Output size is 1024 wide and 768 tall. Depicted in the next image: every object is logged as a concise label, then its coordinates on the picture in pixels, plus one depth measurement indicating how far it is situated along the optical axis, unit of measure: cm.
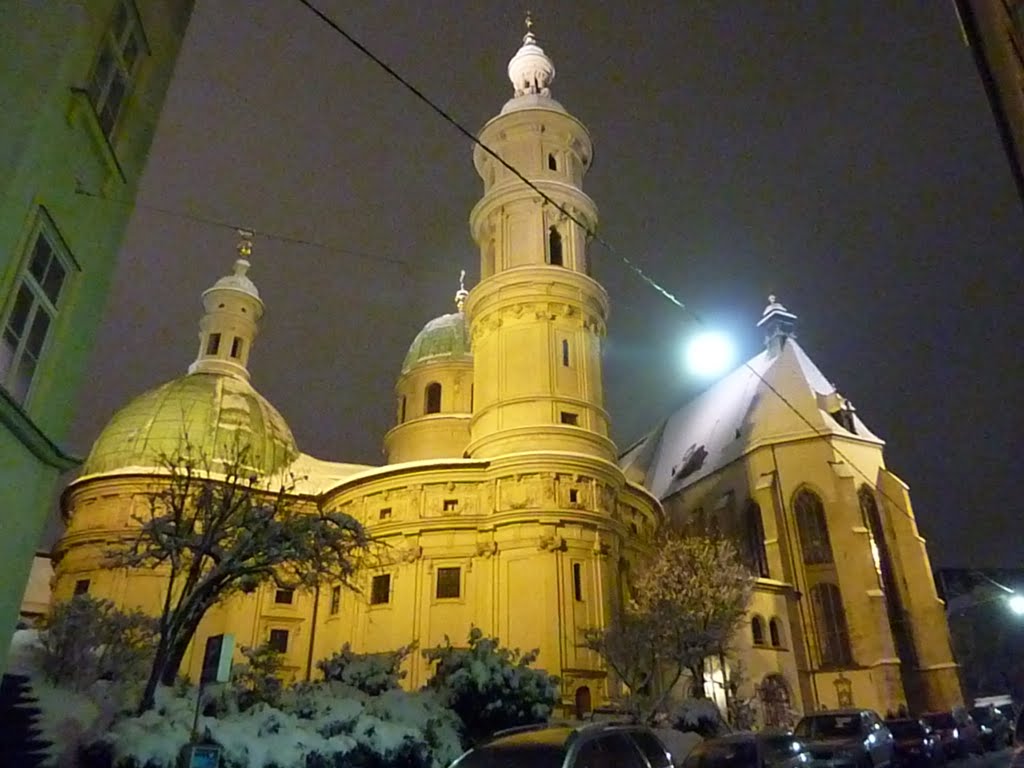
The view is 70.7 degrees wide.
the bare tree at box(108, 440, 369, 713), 1537
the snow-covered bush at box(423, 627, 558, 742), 1634
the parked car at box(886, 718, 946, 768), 1814
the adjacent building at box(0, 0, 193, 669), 815
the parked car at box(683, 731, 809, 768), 1078
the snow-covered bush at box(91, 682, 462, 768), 1104
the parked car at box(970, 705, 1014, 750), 2430
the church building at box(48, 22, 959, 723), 2580
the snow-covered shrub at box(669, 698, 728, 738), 2081
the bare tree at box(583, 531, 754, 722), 2202
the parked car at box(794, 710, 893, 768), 1397
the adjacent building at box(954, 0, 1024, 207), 903
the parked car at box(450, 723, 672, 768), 710
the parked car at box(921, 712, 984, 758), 2058
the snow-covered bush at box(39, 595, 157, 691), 1678
